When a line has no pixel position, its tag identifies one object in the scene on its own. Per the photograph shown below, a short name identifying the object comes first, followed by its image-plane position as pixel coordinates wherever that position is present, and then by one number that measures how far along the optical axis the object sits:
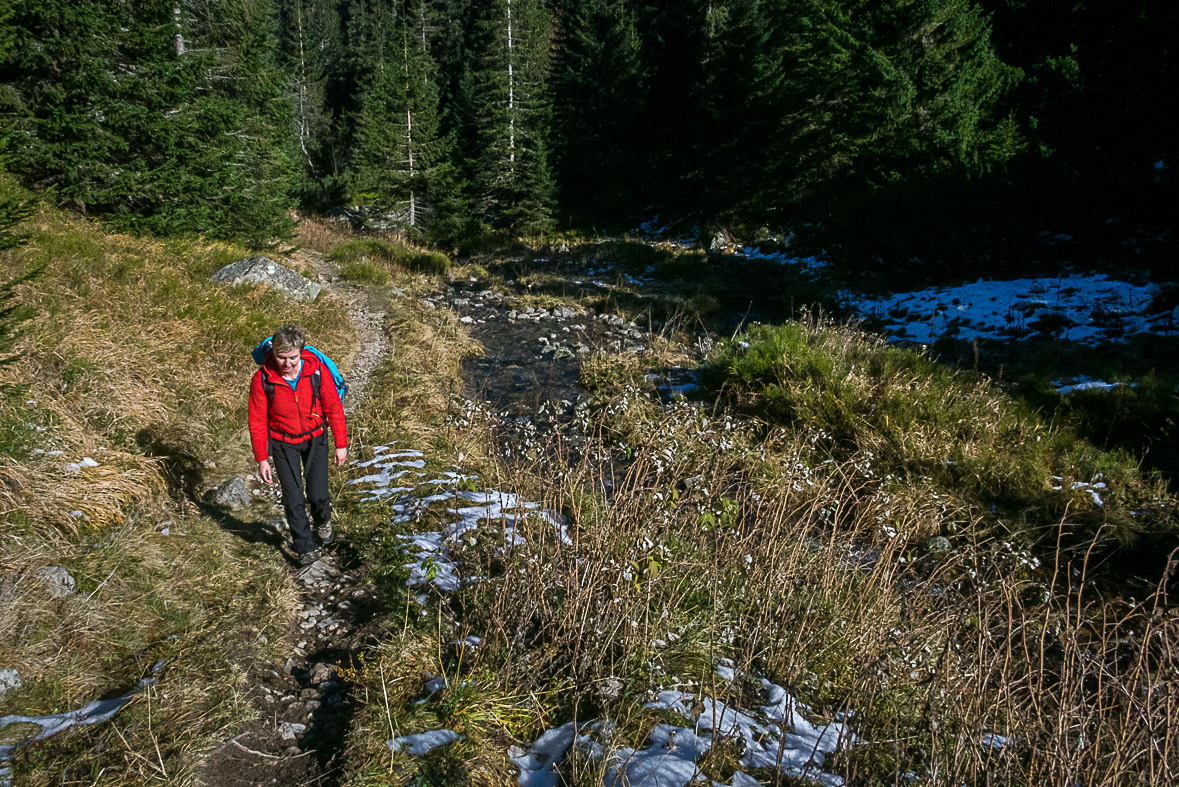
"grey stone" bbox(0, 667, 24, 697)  2.82
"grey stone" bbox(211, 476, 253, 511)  5.11
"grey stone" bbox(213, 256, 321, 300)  10.30
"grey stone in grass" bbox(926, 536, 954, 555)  5.32
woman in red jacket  3.98
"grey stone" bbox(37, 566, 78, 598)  3.40
